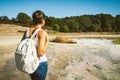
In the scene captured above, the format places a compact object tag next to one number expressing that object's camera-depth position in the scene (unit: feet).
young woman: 4.44
